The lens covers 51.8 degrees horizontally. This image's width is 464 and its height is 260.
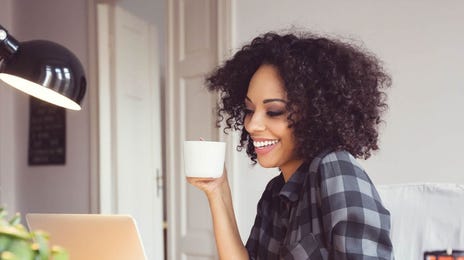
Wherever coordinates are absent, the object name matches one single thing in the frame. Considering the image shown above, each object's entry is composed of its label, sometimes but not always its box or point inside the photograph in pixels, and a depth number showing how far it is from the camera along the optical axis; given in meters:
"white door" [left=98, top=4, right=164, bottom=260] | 2.81
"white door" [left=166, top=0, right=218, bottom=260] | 2.25
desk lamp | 0.83
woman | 0.79
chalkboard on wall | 3.05
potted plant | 0.42
